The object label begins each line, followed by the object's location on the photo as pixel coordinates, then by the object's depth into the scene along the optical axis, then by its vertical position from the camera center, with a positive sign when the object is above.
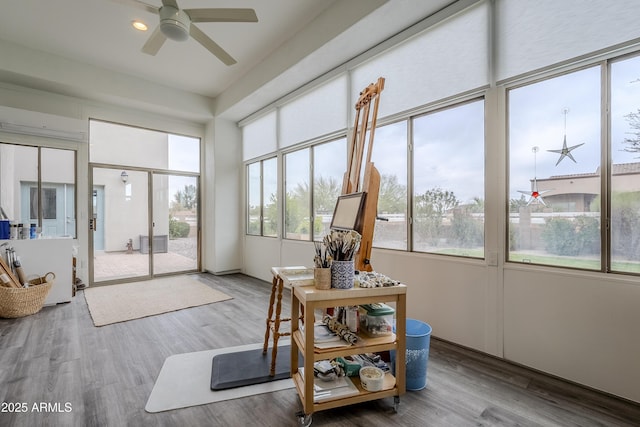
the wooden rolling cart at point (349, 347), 1.69 -0.81
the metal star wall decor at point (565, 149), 2.26 +0.48
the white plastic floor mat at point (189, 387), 1.98 -1.26
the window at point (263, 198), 5.51 +0.28
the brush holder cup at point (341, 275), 1.79 -0.38
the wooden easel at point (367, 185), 2.17 +0.21
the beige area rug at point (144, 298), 3.73 -1.27
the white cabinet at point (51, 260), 3.95 -0.65
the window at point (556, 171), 2.17 +0.32
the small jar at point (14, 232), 3.97 -0.27
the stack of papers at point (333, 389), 1.79 -1.11
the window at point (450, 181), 2.77 +0.31
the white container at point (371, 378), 1.86 -1.05
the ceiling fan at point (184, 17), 2.47 +1.67
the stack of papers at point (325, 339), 1.80 -0.81
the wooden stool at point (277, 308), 2.21 -0.73
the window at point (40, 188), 4.43 +0.39
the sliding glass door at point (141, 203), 5.26 +0.18
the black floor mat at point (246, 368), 2.19 -1.25
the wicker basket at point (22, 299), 3.48 -1.05
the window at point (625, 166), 1.99 +0.31
